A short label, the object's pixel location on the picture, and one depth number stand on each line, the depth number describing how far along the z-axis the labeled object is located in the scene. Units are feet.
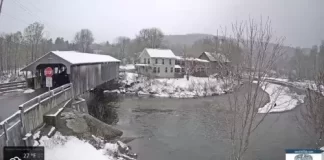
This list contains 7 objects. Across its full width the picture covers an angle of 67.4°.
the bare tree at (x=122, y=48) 279.69
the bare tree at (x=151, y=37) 262.47
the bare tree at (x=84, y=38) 305.94
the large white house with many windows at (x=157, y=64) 165.99
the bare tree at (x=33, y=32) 158.28
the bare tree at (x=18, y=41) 169.58
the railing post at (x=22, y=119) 27.42
